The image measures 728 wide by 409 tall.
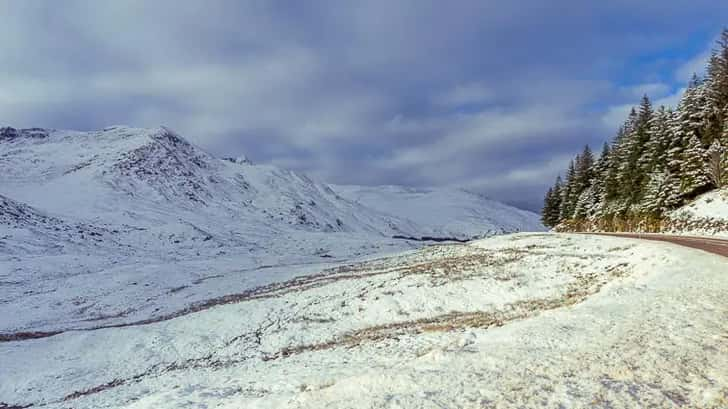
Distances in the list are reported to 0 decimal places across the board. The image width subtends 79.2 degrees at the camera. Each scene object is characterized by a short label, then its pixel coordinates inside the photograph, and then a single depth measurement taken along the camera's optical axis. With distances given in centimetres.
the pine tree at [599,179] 6005
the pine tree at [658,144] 4652
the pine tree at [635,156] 5102
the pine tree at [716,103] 4281
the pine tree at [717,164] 3850
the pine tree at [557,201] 7856
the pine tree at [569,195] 6981
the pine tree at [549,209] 8119
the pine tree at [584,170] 6650
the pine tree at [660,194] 4306
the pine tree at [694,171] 4053
